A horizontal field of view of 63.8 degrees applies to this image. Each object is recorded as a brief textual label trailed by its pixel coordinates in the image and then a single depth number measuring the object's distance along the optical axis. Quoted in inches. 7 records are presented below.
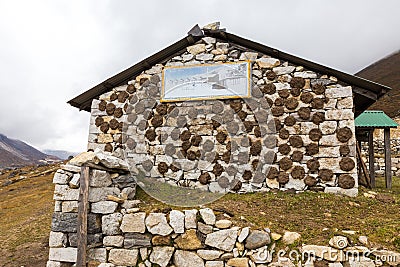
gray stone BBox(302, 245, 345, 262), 203.8
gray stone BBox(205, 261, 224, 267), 224.2
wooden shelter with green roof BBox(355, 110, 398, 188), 406.9
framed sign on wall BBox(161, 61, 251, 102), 346.9
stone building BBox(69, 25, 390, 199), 316.8
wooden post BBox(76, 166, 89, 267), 238.2
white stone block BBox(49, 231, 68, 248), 246.1
